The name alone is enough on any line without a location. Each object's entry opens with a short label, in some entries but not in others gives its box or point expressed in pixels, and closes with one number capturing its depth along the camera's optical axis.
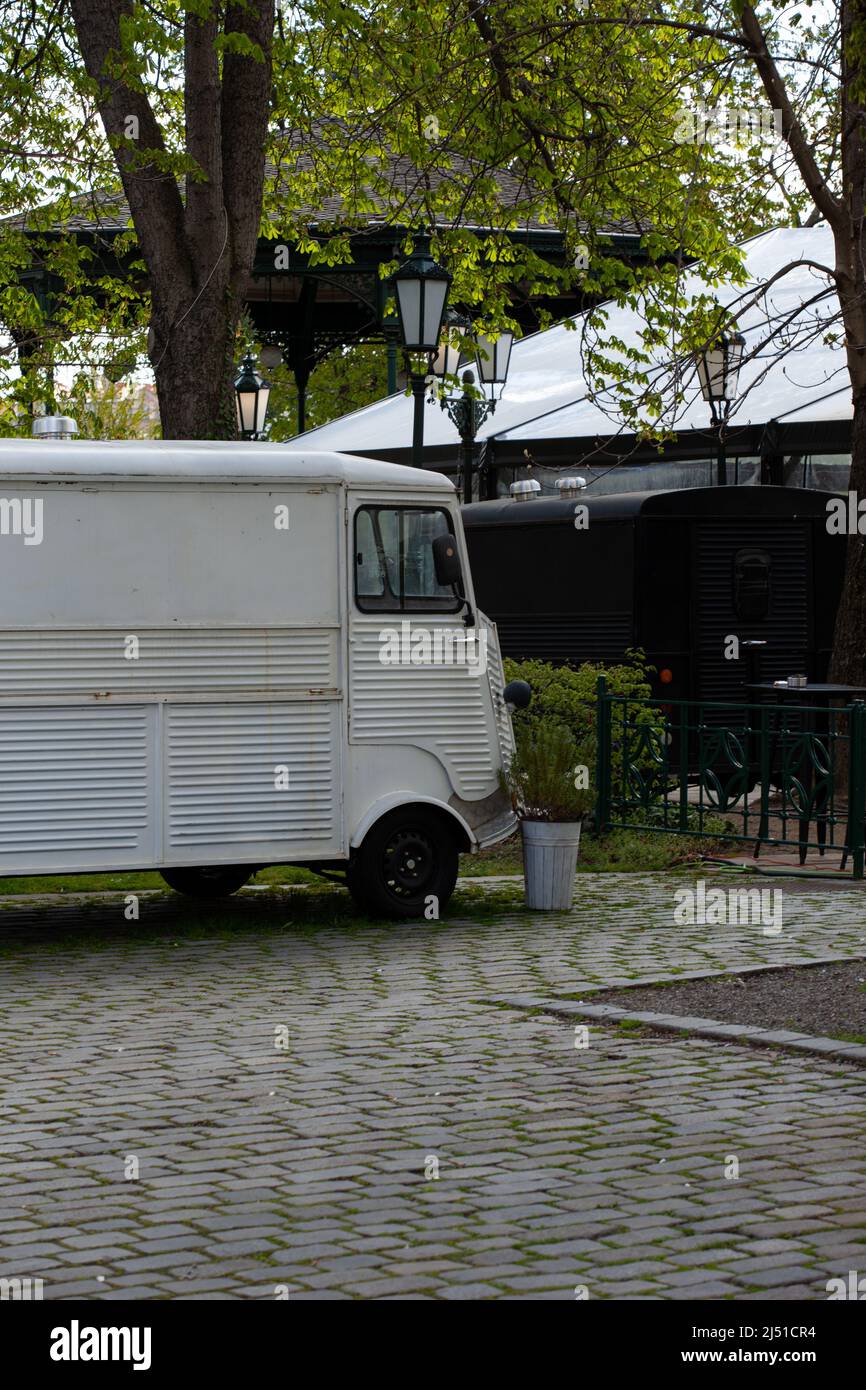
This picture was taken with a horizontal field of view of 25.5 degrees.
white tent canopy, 22.53
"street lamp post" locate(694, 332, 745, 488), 15.55
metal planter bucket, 11.66
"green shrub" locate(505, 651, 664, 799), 14.94
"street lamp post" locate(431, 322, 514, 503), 19.61
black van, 17.33
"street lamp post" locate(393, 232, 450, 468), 16.09
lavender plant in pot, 11.61
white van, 10.55
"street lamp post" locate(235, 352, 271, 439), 25.33
